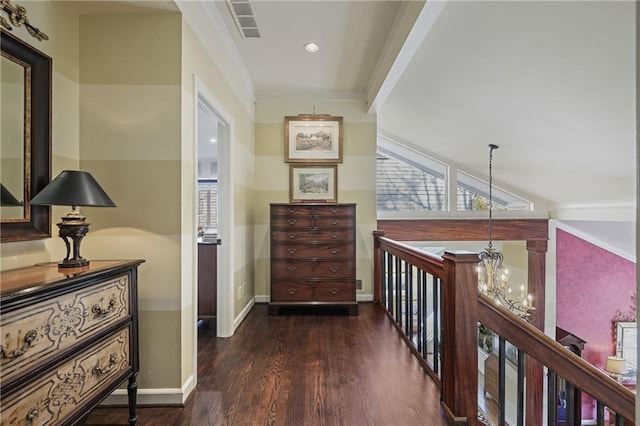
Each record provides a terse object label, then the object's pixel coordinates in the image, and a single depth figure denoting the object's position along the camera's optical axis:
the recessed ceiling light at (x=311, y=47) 3.00
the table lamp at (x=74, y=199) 1.45
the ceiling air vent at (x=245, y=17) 2.41
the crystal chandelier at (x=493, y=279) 4.14
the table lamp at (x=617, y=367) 5.00
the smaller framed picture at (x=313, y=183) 4.24
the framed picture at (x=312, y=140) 4.23
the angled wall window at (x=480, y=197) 5.51
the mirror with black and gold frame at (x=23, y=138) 1.48
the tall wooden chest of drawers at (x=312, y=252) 3.63
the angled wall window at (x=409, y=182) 5.40
